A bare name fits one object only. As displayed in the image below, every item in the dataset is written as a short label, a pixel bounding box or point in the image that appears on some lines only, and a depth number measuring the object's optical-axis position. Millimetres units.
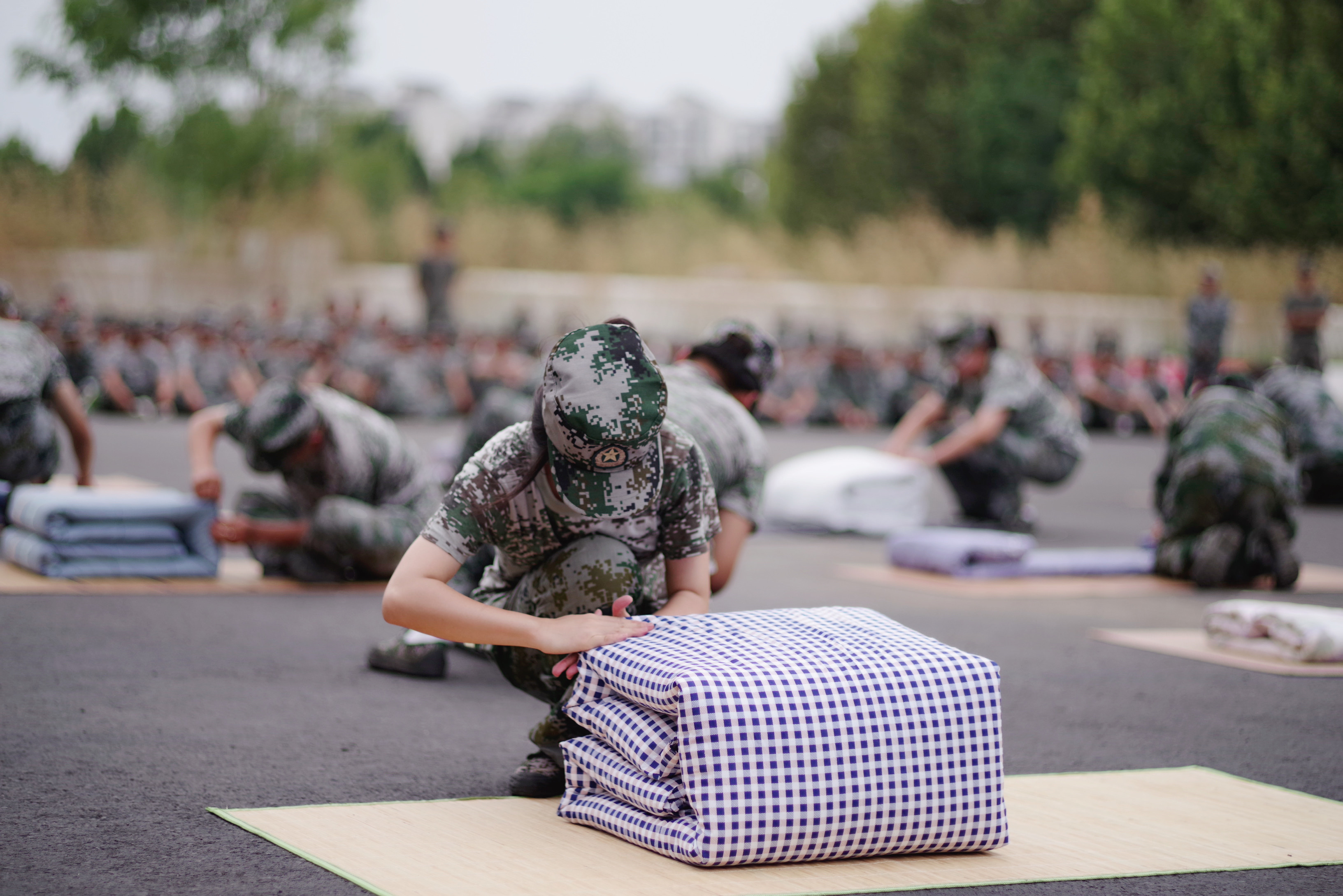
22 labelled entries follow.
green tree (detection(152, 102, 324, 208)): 35406
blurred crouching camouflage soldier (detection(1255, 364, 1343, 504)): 11281
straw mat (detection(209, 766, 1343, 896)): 3068
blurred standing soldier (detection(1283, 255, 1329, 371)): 14547
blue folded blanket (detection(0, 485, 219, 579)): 6742
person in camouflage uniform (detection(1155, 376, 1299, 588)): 7414
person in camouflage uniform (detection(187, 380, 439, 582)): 6488
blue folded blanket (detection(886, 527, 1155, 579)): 8023
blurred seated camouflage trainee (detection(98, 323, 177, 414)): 18234
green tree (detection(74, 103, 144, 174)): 37406
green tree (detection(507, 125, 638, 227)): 76688
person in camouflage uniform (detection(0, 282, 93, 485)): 7191
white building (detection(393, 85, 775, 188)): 168750
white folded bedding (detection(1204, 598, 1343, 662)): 5844
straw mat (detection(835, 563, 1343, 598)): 7652
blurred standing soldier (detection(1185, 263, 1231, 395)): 18625
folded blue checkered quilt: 3105
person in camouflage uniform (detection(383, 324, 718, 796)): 3352
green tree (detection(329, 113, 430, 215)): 37719
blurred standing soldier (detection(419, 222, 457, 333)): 22203
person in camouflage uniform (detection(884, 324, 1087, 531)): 9805
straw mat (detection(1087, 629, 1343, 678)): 5797
